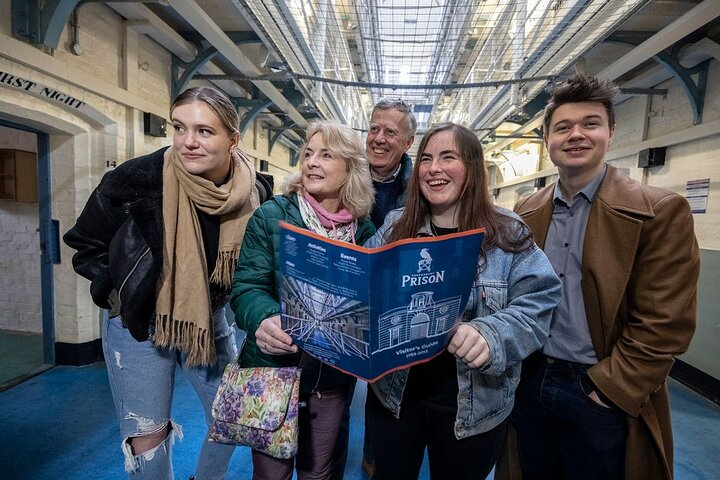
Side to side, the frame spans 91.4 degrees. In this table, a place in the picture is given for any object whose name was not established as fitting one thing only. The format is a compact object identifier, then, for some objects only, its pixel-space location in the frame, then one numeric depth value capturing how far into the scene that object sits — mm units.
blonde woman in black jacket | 1184
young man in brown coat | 1131
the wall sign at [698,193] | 3230
